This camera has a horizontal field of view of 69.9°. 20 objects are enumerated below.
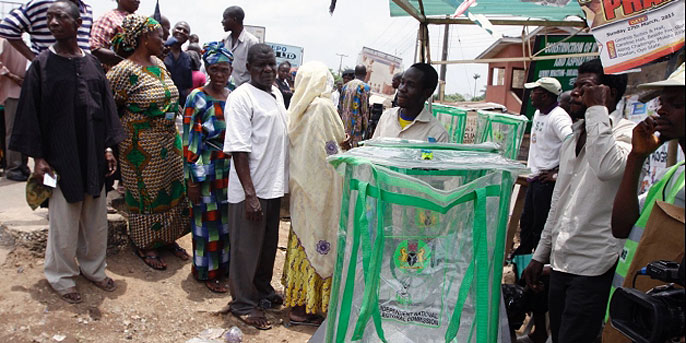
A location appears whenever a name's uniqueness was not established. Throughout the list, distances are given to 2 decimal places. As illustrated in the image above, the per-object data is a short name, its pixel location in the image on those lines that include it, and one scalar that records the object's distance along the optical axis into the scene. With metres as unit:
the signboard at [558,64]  8.38
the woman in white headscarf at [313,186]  3.43
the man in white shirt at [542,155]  4.70
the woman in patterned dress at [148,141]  3.74
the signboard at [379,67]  15.93
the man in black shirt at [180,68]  5.38
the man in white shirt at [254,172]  3.32
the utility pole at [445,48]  16.85
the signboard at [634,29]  1.87
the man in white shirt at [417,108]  3.08
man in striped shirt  3.85
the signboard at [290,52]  10.96
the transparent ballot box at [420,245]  2.00
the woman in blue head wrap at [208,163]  3.75
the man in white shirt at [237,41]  5.08
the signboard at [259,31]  9.99
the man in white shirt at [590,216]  2.14
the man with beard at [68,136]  3.13
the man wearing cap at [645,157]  1.56
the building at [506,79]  22.67
